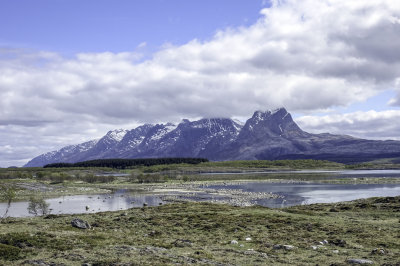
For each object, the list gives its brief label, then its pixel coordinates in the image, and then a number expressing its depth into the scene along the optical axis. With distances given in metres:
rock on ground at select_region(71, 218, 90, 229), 34.74
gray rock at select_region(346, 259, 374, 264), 21.91
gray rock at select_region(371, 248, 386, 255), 24.64
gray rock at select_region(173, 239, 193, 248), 27.15
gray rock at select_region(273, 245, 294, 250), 26.34
